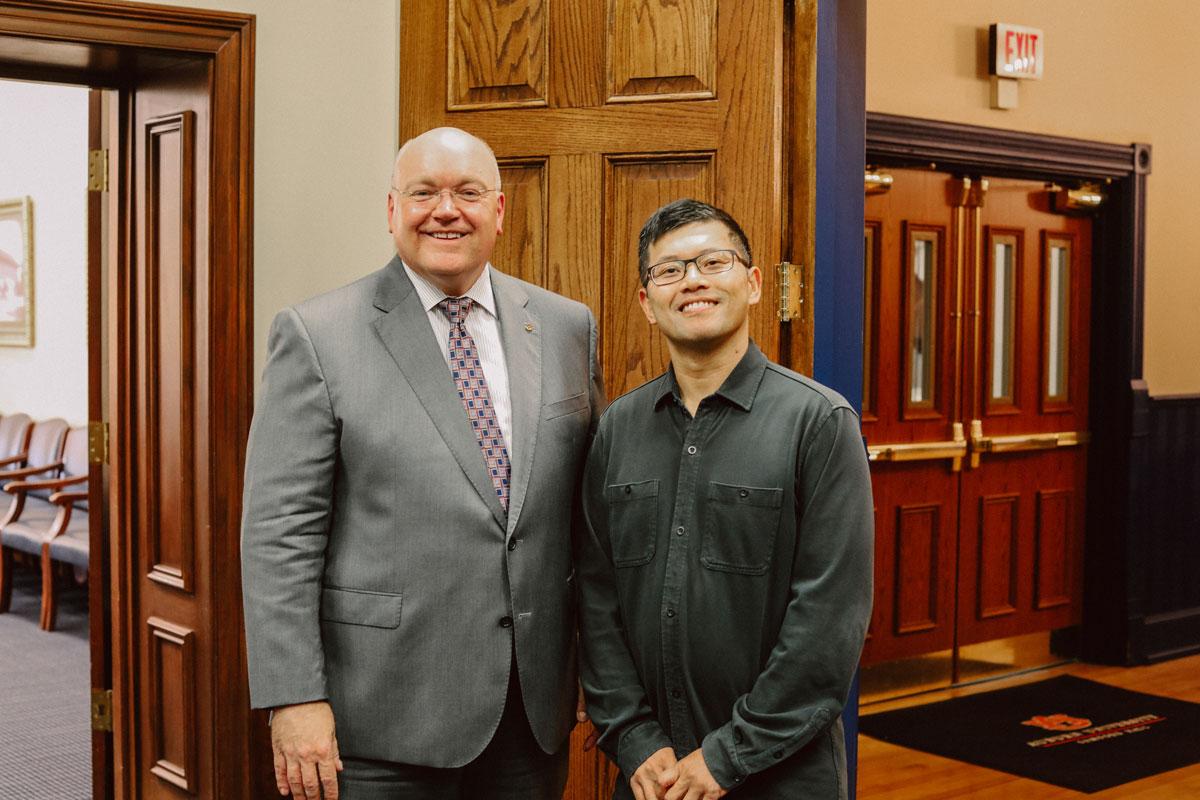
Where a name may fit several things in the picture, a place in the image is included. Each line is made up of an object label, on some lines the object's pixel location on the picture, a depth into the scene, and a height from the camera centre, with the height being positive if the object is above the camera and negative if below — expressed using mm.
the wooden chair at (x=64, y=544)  5645 -839
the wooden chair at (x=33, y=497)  5984 -724
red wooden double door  4742 -119
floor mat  3963 -1283
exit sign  4766 +1330
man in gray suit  1783 -261
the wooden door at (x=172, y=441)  2768 -176
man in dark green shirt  1608 -255
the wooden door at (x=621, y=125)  2371 +518
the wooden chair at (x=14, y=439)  7066 -439
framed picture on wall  7602 +609
